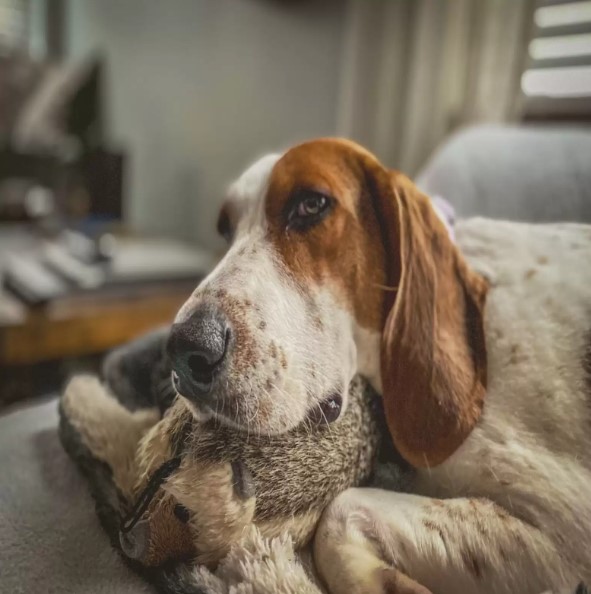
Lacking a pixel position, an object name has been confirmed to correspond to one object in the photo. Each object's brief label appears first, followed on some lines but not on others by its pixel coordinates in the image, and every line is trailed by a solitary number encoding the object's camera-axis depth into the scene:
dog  0.54
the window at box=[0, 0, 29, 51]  4.07
